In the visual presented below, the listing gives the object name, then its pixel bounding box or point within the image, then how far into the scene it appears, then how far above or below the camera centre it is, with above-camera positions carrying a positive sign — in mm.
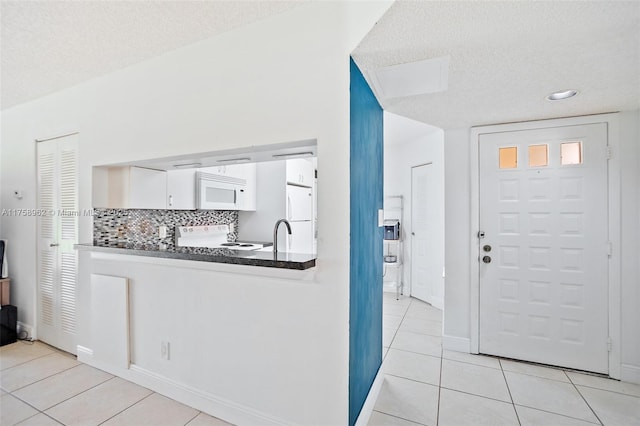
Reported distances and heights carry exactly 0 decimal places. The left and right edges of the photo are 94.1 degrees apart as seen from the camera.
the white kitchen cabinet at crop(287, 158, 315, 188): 4184 +592
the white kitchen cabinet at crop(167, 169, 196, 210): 2984 +236
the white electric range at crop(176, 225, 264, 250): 3449 -311
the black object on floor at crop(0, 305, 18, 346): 3111 -1200
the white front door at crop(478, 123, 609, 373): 2564 -316
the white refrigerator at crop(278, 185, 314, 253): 4129 -100
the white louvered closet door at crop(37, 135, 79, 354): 2904 -280
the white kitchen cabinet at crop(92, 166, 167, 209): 2605 +221
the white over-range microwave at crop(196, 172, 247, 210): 3316 +243
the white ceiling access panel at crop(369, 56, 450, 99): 1844 +892
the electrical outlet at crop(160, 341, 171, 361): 2200 -1027
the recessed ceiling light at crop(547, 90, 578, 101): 2155 +863
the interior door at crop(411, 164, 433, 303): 4715 -369
